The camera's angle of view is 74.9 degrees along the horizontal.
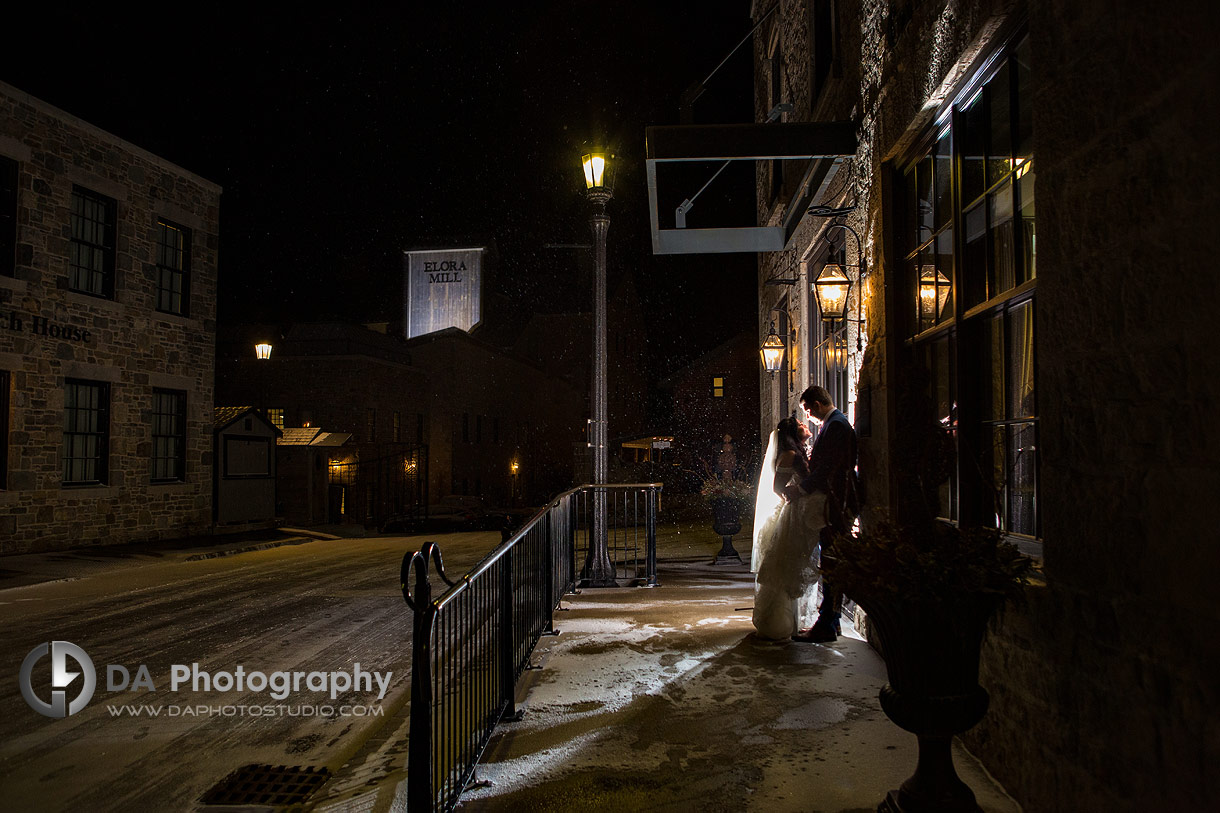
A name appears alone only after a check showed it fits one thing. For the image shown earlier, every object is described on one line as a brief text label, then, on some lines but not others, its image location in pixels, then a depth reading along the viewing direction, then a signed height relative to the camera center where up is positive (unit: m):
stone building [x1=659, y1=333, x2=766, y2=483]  45.50 +2.49
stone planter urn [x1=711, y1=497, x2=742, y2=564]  13.34 -1.30
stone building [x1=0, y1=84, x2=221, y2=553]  13.75 +2.03
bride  5.93 -0.82
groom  5.59 -0.23
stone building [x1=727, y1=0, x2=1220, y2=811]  2.21 +0.32
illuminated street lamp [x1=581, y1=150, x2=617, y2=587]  9.77 +1.04
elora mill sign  34.19 +6.62
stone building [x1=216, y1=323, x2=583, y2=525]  25.98 +1.32
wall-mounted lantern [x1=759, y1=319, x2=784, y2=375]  11.08 +1.28
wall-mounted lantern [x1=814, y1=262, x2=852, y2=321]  6.41 +1.25
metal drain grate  3.74 -1.69
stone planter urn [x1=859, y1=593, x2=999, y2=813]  2.87 -0.87
